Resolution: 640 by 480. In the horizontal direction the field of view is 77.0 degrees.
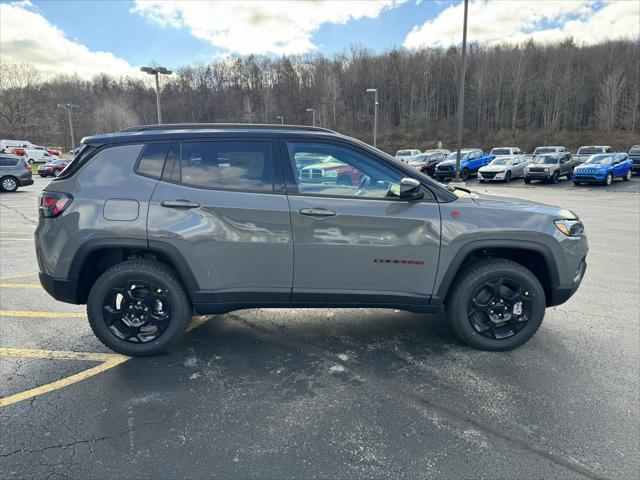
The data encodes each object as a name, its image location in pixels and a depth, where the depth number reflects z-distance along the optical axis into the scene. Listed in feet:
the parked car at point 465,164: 87.30
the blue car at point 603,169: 71.77
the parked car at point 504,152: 106.85
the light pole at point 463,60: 68.59
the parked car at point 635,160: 86.59
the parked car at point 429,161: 95.28
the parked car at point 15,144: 171.34
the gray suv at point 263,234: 10.28
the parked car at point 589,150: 96.48
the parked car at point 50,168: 102.68
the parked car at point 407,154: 109.93
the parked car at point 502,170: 82.17
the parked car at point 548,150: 106.01
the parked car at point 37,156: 148.94
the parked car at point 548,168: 78.23
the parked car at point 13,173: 58.29
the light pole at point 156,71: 69.97
